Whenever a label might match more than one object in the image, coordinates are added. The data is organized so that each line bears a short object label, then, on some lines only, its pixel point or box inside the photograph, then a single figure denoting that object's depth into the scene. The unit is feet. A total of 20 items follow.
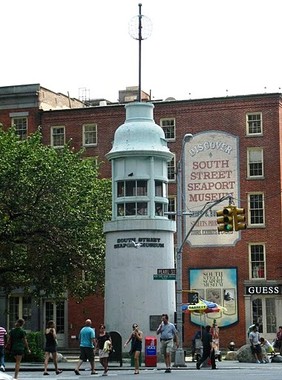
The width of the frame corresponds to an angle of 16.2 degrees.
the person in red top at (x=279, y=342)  154.46
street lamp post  125.08
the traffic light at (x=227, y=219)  113.29
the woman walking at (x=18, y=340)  96.68
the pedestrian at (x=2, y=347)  103.28
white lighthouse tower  131.95
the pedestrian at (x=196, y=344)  141.08
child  139.64
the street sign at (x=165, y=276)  127.24
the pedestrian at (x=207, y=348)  115.75
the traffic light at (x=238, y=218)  112.78
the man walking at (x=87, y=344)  106.93
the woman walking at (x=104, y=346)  109.09
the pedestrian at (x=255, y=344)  131.54
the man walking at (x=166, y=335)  113.91
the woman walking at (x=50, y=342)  105.95
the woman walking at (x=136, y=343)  112.51
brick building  196.65
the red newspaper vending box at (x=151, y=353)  124.16
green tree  150.71
